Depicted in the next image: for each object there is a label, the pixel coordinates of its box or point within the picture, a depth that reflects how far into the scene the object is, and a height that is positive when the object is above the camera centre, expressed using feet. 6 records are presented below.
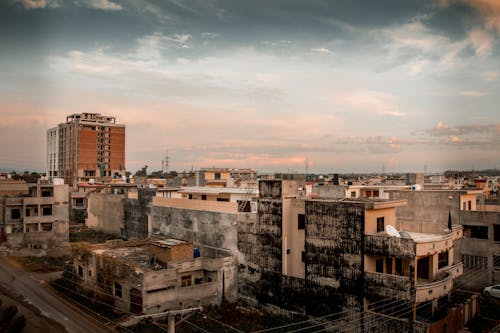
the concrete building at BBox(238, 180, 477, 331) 88.17 -23.93
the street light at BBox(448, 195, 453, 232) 131.79 -11.61
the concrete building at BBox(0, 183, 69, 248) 175.32 -21.68
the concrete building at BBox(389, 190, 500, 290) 133.49 -18.67
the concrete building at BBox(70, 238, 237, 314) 105.81 -31.15
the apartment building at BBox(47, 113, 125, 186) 405.18 +21.60
